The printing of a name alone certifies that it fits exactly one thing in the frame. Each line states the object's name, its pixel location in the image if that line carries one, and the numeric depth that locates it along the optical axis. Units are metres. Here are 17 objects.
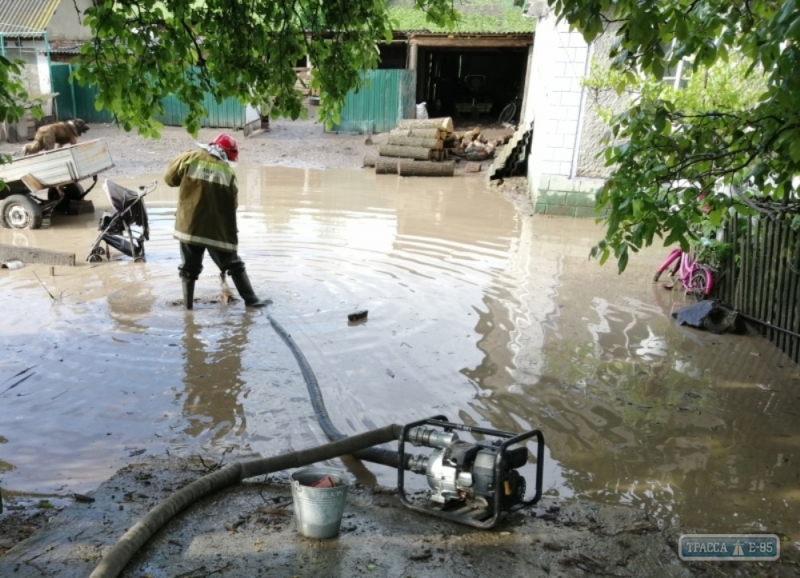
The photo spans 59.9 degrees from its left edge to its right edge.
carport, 26.98
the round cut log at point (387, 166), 18.17
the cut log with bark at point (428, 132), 18.81
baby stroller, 9.27
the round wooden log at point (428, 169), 17.72
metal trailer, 11.05
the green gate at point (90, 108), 24.41
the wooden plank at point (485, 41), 23.16
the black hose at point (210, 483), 3.15
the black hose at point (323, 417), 4.41
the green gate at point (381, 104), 23.86
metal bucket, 3.46
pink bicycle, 8.49
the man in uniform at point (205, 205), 7.52
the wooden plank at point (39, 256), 9.36
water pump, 3.62
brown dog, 12.37
